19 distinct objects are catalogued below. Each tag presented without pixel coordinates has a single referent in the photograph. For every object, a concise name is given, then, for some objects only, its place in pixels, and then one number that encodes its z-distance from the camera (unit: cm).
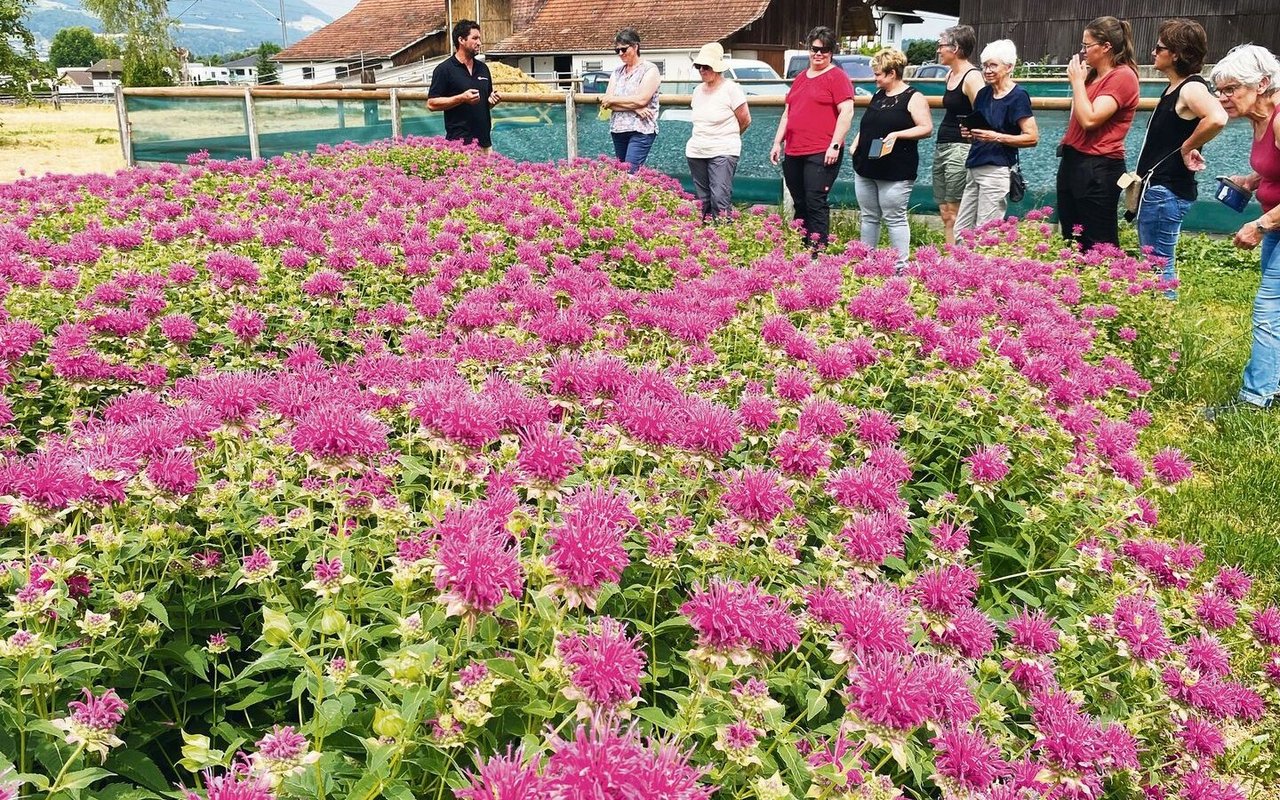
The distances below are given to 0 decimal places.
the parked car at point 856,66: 3008
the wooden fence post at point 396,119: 1319
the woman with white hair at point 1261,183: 483
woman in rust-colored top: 617
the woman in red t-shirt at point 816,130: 765
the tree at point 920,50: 6731
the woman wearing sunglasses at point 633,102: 875
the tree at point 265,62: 8331
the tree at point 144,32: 6334
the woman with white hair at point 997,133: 697
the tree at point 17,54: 2853
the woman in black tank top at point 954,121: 733
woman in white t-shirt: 844
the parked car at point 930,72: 3216
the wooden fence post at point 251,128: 1427
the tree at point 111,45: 6544
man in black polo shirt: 853
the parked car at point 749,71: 3147
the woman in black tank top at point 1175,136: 577
